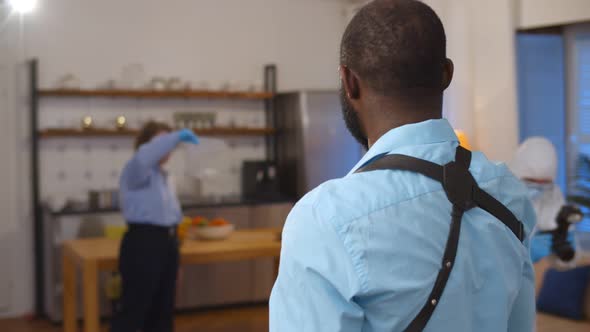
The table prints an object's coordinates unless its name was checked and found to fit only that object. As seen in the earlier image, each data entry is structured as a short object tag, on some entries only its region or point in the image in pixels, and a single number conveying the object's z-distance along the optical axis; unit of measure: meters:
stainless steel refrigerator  6.36
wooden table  4.04
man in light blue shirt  0.85
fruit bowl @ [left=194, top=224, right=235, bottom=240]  4.54
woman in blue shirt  4.21
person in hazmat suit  4.03
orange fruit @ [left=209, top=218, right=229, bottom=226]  4.59
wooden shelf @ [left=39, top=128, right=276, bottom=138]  5.87
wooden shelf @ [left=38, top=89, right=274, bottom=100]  5.93
